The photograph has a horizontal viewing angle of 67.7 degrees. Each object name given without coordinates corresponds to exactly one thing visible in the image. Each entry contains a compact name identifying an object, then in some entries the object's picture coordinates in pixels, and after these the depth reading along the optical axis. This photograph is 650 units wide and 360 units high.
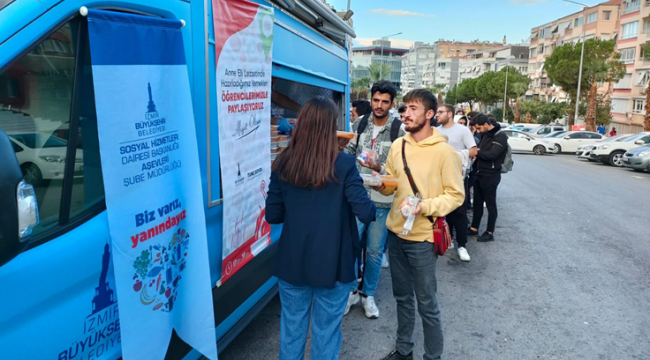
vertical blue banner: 1.81
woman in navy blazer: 2.47
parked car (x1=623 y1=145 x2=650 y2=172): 17.87
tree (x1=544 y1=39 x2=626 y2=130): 37.81
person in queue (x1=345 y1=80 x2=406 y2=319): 4.09
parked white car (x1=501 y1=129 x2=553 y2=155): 27.12
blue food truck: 1.48
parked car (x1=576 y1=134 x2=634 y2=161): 22.16
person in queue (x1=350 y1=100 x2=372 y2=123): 5.94
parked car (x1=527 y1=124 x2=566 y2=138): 32.10
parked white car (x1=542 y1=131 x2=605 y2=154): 27.75
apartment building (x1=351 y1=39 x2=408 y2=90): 130.62
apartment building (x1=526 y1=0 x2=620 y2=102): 59.81
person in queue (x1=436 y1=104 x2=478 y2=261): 5.98
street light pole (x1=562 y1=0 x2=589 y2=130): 35.35
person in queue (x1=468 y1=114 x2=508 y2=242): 6.35
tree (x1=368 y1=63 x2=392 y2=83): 79.69
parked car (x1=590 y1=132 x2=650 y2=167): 20.92
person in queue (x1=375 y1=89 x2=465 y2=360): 3.06
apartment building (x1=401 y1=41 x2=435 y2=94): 156.75
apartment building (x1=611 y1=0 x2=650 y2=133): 45.34
